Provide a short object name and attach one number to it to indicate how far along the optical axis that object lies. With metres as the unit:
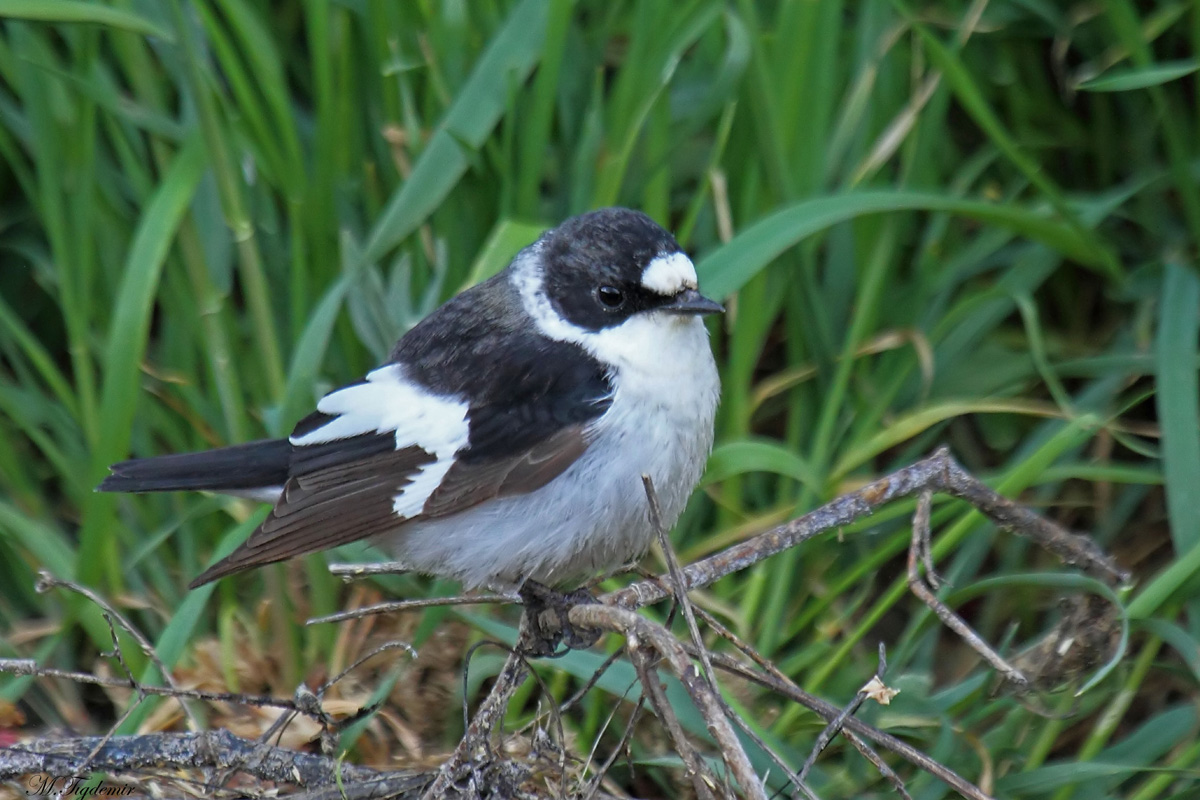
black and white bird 5.36
